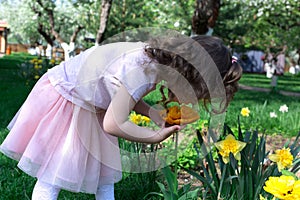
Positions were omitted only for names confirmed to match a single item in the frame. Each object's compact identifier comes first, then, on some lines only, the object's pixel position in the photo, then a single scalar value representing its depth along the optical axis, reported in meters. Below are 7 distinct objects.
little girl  1.77
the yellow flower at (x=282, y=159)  1.80
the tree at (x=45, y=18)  20.50
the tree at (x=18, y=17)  32.59
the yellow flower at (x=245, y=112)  3.62
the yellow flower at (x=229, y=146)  1.80
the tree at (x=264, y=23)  16.39
